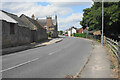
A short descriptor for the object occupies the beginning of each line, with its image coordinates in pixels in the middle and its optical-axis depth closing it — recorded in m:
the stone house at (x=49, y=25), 77.43
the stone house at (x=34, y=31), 35.64
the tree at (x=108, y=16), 26.79
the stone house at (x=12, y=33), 20.67
